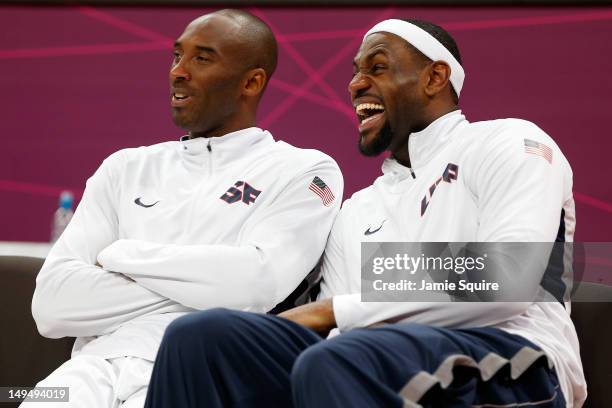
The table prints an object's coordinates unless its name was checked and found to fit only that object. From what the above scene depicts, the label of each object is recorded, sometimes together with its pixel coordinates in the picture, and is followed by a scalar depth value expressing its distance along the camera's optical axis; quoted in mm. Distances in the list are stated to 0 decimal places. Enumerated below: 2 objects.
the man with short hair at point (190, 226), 5434
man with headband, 4082
